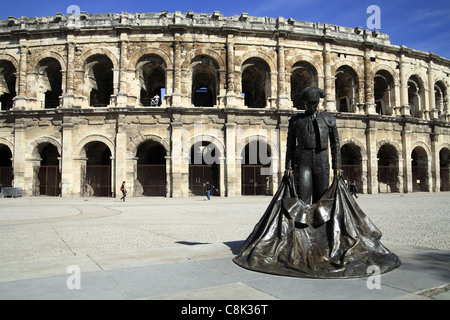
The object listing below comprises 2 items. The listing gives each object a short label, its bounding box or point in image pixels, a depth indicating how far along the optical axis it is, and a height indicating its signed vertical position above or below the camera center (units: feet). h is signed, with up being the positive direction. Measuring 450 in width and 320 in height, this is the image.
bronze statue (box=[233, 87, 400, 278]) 11.68 -2.01
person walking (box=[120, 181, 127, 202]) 53.39 -2.60
